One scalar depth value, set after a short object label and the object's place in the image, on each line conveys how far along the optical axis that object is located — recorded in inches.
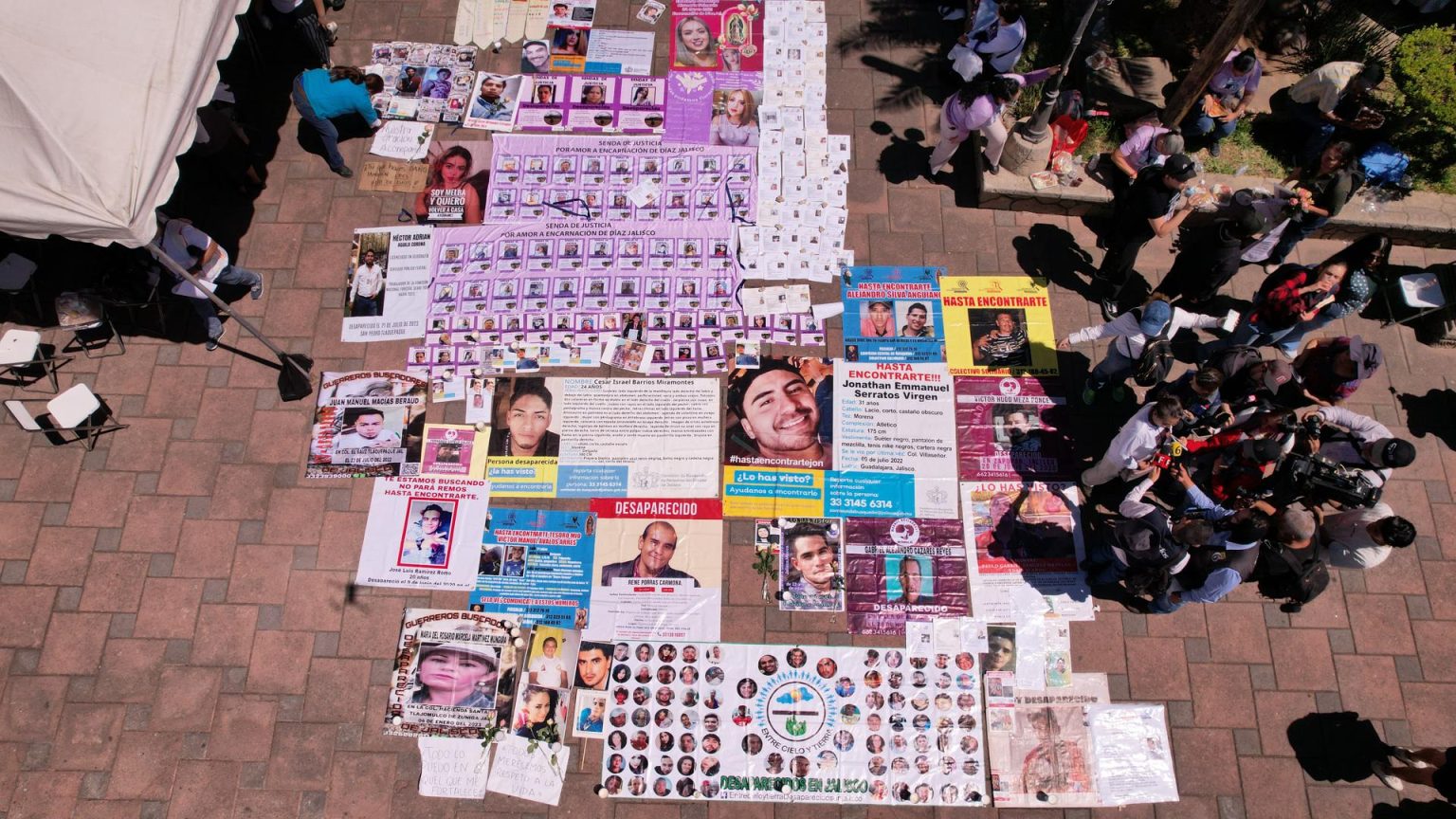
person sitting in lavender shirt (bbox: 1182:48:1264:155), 334.3
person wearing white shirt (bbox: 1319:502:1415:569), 243.3
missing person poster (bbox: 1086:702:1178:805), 271.4
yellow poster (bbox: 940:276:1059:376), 323.6
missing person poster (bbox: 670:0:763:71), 378.0
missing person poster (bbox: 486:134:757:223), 350.3
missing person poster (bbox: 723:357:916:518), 304.8
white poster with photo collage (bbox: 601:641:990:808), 272.7
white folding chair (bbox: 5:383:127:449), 301.9
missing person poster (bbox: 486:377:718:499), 308.3
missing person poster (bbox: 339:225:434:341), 332.8
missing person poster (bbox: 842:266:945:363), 325.4
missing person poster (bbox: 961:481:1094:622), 291.4
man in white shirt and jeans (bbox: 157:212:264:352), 303.9
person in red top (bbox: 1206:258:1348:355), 283.6
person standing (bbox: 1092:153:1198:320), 289.1
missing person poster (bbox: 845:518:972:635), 291.0
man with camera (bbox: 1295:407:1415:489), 264.4
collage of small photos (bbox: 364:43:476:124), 370.0
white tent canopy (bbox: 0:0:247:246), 248.5
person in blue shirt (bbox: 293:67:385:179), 334.6
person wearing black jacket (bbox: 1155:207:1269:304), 283.1
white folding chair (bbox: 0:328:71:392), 305.6
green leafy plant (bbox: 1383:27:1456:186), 333.1
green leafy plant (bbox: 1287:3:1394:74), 361.1
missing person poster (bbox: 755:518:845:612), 293.3
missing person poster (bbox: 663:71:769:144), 362.6
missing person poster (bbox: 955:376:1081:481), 309.0
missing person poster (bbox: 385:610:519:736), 281.9
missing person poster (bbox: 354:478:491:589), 297.9
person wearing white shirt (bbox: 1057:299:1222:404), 271.4
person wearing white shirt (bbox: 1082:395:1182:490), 250.4
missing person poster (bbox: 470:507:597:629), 292.8
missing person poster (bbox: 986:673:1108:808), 271.3
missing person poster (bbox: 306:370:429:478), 312.3
